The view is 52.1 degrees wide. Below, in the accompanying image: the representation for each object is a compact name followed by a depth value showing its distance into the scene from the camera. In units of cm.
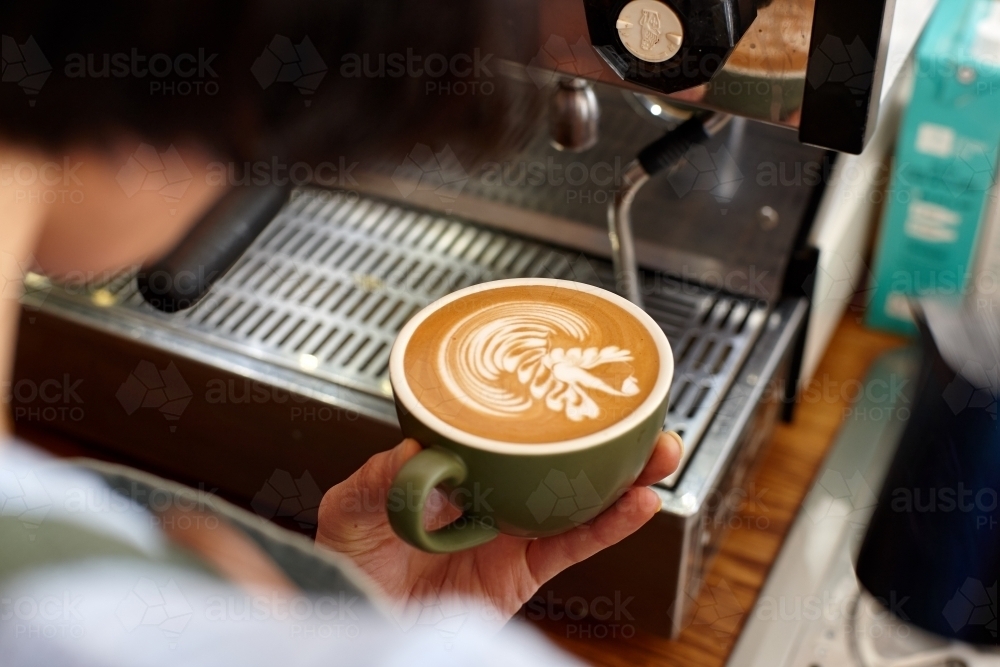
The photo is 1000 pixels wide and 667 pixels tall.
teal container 95
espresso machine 71
